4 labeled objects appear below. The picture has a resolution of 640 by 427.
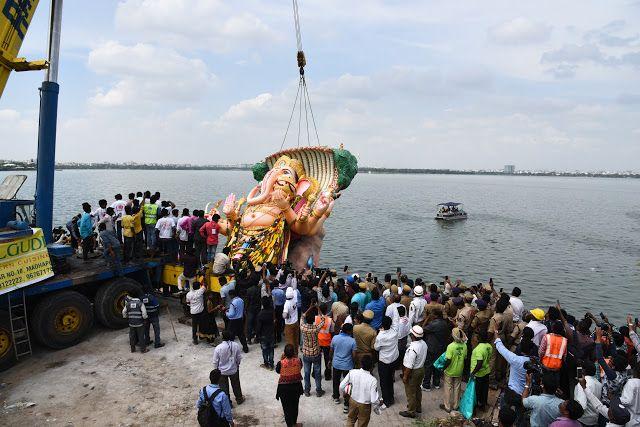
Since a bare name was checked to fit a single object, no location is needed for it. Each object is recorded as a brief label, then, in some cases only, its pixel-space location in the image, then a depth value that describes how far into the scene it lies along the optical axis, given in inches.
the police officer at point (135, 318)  369.4
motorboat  1915.6
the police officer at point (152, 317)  379.6
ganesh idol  546.4
